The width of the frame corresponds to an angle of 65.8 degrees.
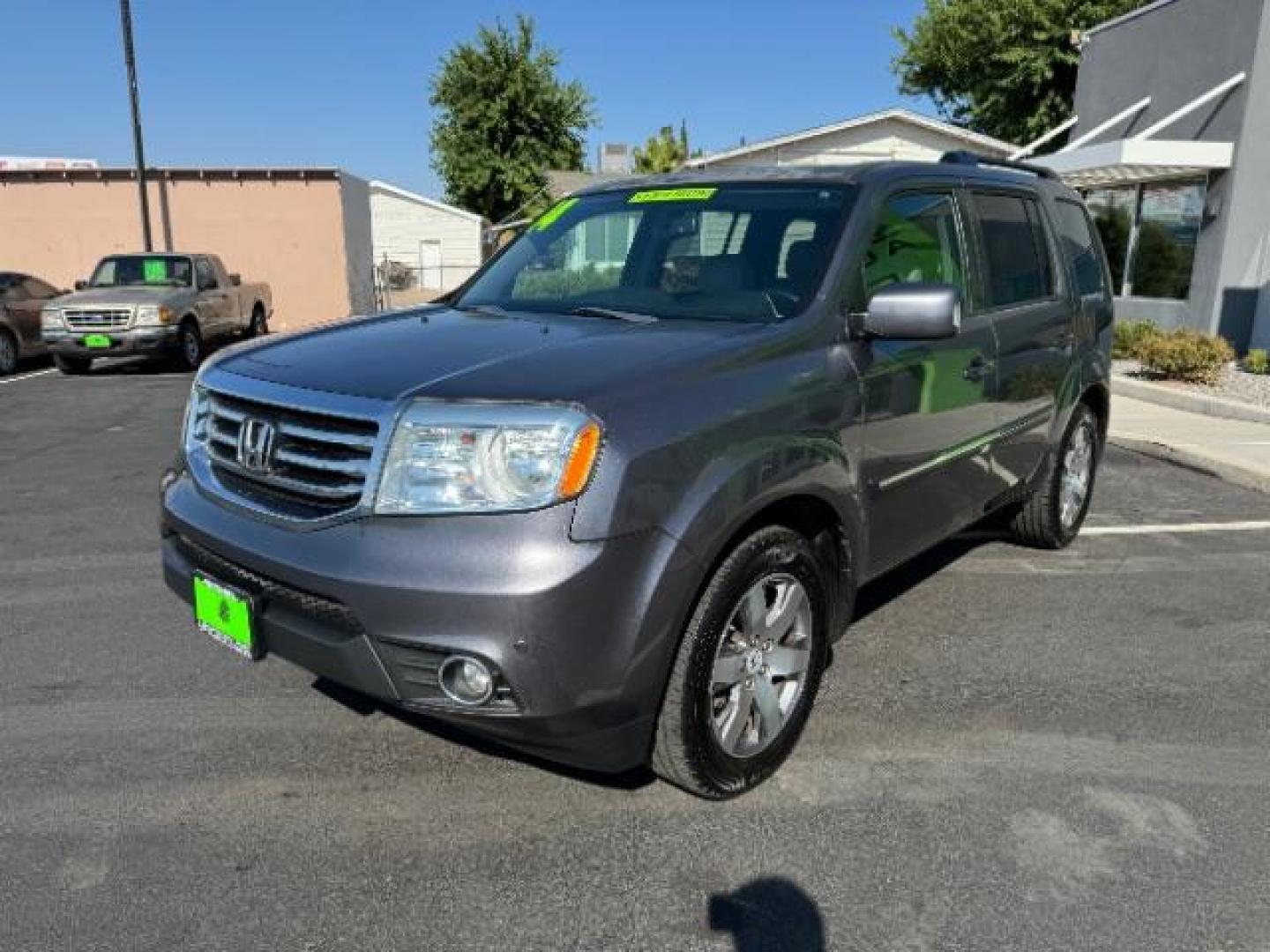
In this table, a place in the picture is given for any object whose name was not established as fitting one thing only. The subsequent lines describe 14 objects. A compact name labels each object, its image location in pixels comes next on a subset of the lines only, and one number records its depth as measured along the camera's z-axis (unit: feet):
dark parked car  45.01
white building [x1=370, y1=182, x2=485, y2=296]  147.74
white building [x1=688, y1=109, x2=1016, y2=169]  81.61
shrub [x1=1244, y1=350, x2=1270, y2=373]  38.81
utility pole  65.72
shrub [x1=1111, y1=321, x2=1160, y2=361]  42.48
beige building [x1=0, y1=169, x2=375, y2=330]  70.23
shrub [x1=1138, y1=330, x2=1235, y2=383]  35.99
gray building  41.63
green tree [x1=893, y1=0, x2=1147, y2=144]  94.43
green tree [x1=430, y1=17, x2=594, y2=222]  142.92
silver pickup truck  43.01
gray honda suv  7.61
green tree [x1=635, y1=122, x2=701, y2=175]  134.41
